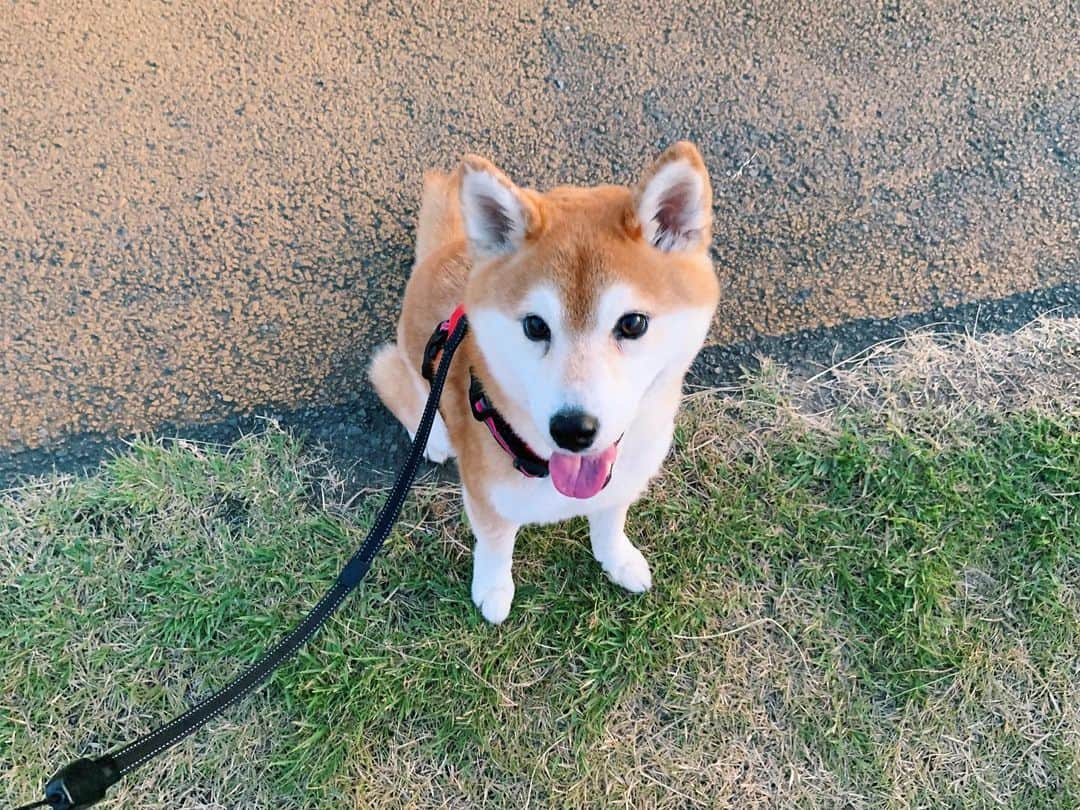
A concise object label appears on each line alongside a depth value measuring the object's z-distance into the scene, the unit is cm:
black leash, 50
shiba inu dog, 53
